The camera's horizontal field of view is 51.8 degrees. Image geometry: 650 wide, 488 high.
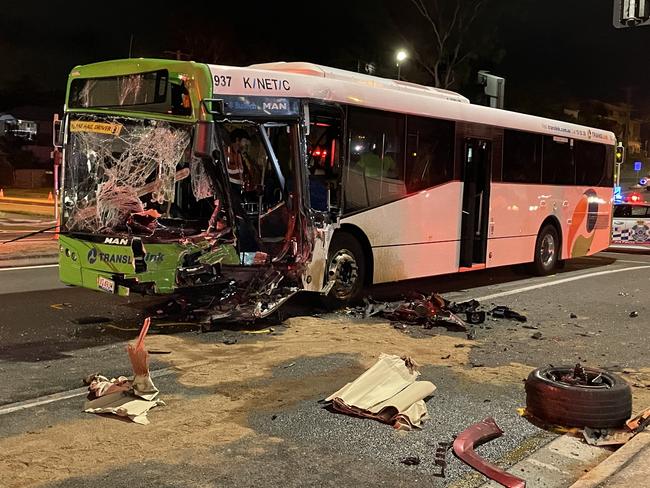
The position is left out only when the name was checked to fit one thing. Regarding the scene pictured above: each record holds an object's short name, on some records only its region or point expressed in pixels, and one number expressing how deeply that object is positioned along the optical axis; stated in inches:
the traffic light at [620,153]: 712.1
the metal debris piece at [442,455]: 170.1
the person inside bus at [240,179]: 313.1
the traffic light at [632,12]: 384.8
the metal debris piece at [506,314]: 369.3
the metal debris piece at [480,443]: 163.2
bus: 303.4
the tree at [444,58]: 1314.0
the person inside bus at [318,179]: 343.3
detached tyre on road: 196.2
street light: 1317.2
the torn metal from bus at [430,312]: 347.9
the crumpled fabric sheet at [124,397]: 202.7
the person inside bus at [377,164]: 376.8
